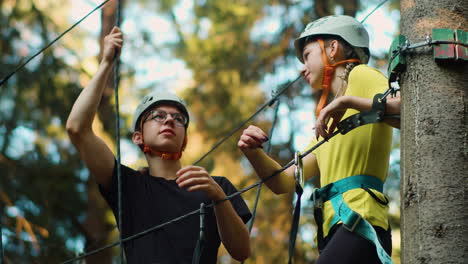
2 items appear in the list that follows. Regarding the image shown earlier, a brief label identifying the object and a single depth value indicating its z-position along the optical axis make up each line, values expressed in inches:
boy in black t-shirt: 150.6
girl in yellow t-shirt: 123.6
